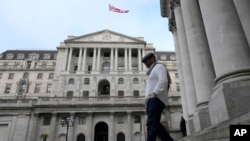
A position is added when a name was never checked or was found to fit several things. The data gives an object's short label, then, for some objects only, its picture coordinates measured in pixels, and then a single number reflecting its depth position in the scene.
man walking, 3.99
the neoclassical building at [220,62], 5.68
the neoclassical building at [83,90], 36.47
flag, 42.24
